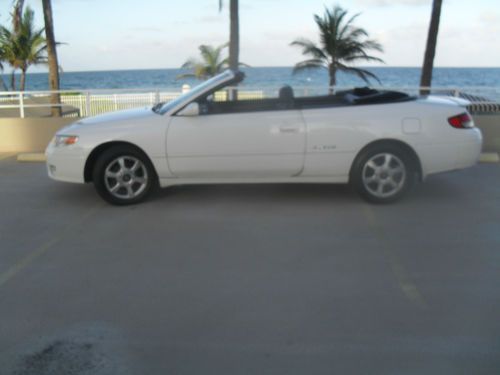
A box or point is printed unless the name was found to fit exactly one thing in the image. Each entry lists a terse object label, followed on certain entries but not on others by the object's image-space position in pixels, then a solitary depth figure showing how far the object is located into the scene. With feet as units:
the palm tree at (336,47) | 74.79
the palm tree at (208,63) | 94.73
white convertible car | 20.89
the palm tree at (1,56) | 87.46
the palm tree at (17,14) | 47.93
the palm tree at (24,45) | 86.07
